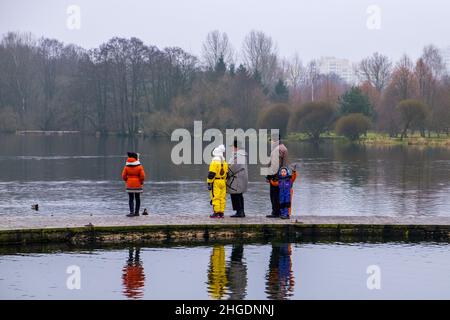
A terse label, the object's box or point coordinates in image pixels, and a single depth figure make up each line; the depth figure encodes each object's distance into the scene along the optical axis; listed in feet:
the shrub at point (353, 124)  270.26
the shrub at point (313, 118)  280.92
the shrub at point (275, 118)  291.17
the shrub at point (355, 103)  281.74
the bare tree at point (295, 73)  478.18
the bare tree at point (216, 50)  379.08
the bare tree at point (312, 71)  488.02
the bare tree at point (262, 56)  396.16
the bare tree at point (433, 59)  364.17
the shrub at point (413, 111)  268.21
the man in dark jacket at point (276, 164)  58.18
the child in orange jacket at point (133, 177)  59.41
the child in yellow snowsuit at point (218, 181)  57.93
